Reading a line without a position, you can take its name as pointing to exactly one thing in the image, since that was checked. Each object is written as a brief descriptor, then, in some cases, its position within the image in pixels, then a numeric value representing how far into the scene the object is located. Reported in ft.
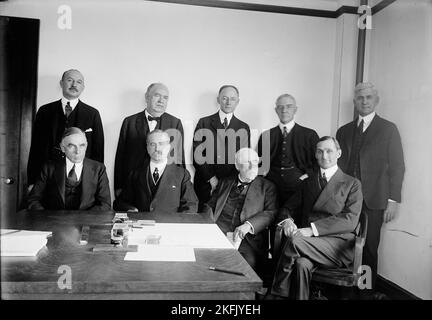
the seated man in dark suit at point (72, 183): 9.00
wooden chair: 7.92
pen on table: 4.39
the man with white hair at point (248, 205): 9.27
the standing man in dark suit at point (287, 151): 11.52
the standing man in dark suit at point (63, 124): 11.75
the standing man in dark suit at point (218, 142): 12.12
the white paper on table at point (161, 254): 4.77
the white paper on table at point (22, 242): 4.71
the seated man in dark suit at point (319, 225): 8.13
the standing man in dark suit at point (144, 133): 11.94
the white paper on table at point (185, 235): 5.52
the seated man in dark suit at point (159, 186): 9.20
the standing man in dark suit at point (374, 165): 10.41
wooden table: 3.95
